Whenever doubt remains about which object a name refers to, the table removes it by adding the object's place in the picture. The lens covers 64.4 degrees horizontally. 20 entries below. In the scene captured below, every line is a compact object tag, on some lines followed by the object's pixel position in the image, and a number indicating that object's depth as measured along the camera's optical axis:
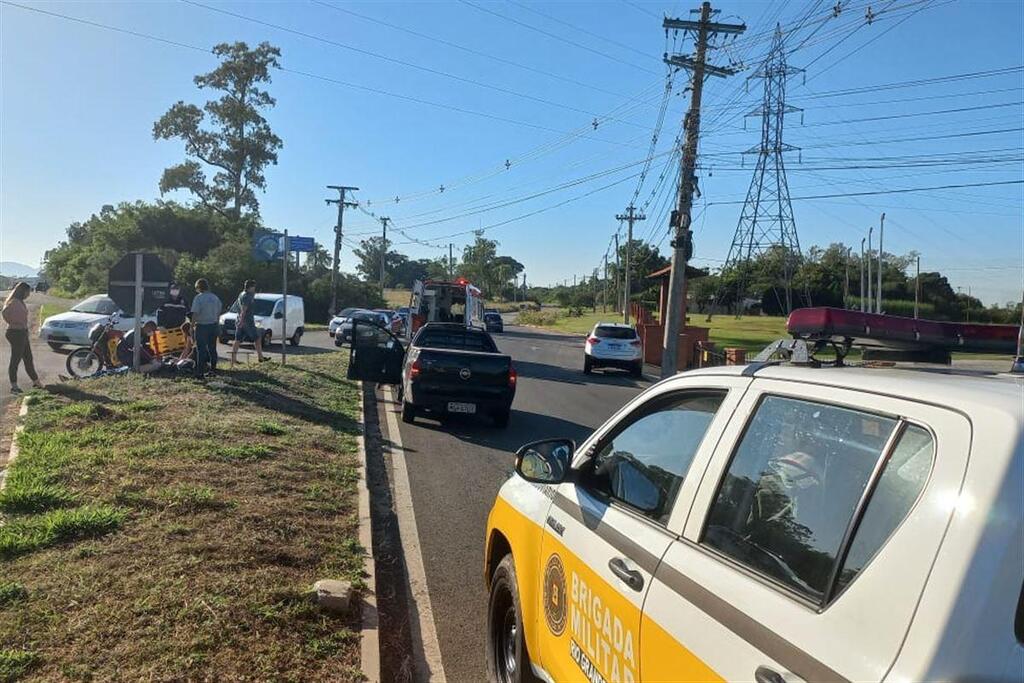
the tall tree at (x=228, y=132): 59.53
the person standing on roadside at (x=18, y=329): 12.20
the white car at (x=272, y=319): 26.67
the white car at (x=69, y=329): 18.88
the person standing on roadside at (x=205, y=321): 13.71
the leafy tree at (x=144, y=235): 50.62
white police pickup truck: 1.56
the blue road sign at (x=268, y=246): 17.94
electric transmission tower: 44.04
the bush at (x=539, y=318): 79.12
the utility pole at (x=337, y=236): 54.64
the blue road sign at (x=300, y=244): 18.09
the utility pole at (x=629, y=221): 55.47
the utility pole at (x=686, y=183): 24.23
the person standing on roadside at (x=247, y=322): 16.83
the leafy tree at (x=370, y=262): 119.85
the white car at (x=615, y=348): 24.67
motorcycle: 14.39
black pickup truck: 12.29
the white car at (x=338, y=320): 35.62
